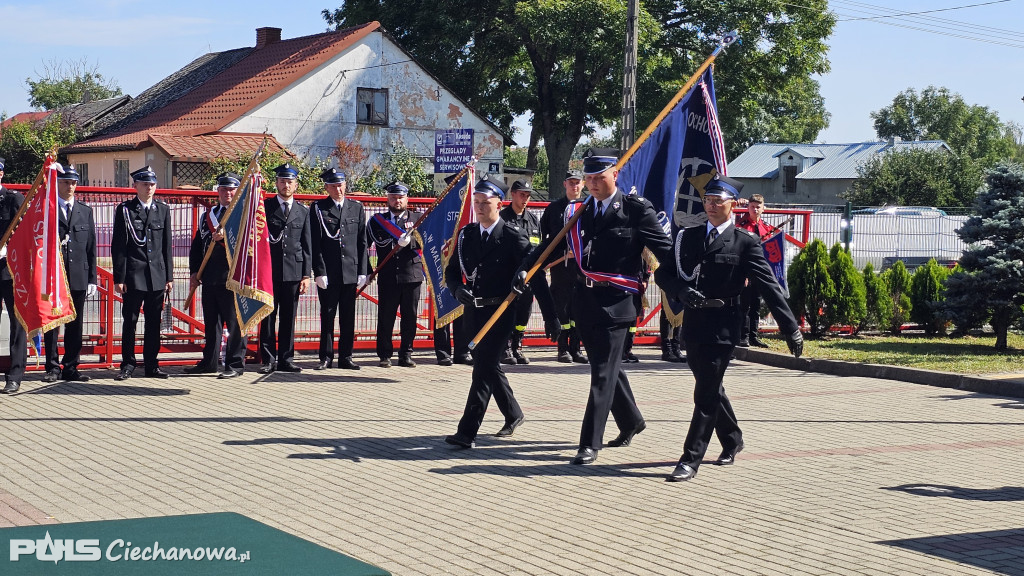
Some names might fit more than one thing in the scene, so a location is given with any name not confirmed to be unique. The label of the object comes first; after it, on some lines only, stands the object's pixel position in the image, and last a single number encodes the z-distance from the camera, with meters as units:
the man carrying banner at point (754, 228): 14.26
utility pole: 21.52
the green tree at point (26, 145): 45.78
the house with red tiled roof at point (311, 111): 39.91
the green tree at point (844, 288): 16.45
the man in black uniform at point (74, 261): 11.25
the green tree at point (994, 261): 15.38
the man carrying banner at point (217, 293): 12.18
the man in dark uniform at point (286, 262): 12.39
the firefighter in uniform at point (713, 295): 7.81
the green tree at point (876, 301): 17.03
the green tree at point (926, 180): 61.41
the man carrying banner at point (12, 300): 10.81
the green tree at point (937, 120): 105.62
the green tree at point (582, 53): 41.09
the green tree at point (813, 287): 16.41
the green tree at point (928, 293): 17.06
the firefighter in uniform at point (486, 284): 8.66
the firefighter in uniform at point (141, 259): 11.58
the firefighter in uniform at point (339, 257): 12.80
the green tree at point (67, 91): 78.19
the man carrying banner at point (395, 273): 13.13
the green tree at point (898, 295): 17.38
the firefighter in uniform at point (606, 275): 8.18
